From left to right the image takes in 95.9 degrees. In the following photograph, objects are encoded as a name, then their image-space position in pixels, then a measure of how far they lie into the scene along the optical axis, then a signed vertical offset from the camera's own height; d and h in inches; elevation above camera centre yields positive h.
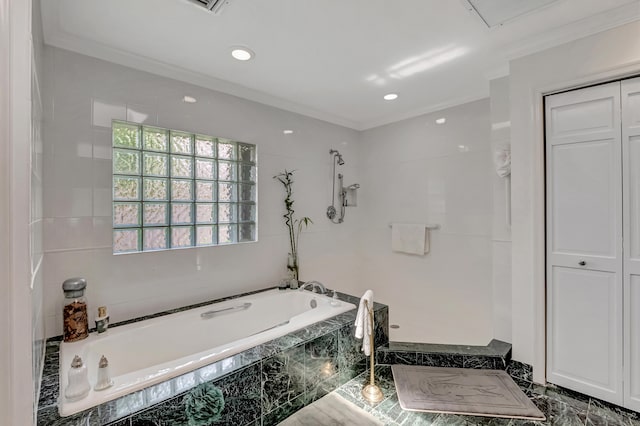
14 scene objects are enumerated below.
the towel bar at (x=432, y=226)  117.8 -5.5
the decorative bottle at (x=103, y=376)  51.7 -29.5
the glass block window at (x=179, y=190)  81.1 +7.5
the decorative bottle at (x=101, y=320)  71.5 -26.8
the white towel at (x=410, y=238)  120.5 -10.9
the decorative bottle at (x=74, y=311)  67.2 -23.1
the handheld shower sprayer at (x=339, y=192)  133.9 +9.8
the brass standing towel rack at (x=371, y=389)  72.2 -45.9
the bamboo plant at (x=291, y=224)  115.3 -4.6
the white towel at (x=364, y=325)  71.5 -28.0
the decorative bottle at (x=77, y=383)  48.3 -29.1
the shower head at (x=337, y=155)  134.4 +27.2
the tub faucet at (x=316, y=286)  107.2 -27.7
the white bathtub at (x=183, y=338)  54.6 -31.4
